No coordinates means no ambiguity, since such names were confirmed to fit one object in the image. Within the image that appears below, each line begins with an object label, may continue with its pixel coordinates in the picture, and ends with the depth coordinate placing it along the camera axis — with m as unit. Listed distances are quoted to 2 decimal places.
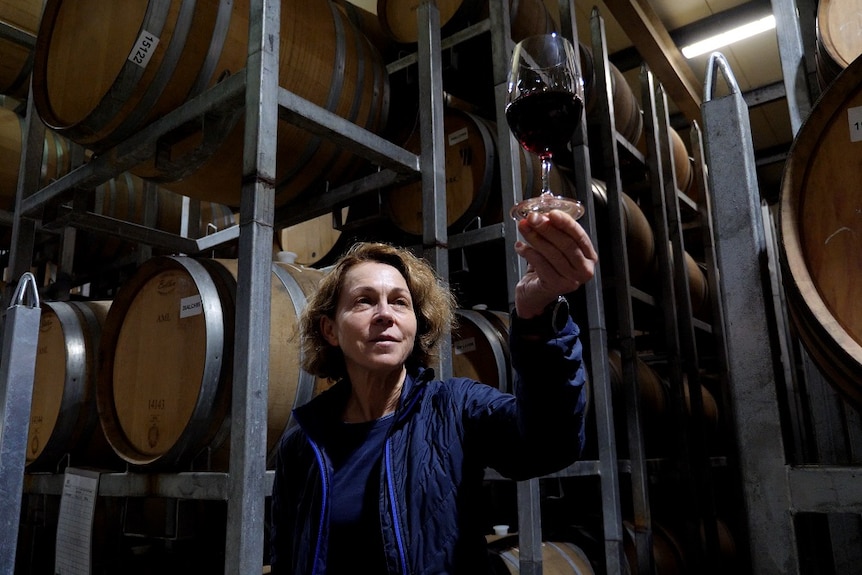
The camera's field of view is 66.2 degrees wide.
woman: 1.25
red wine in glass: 1.18
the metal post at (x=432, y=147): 2.71
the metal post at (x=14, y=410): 1.40
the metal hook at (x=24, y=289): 1.49
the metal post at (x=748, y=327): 1.50
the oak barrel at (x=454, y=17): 3.53
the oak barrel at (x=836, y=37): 1.90
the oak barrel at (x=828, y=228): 1.37
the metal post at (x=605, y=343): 3.47
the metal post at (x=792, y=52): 2.17
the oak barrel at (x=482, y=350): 3.22
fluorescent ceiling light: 6.83
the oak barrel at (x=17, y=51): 3.69
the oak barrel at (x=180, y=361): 2.19
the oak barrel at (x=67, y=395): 2.77
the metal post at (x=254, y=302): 1.81
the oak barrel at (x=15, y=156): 3.71
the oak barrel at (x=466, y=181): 3.39
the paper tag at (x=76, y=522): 2.33
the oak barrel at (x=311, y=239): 4.04
